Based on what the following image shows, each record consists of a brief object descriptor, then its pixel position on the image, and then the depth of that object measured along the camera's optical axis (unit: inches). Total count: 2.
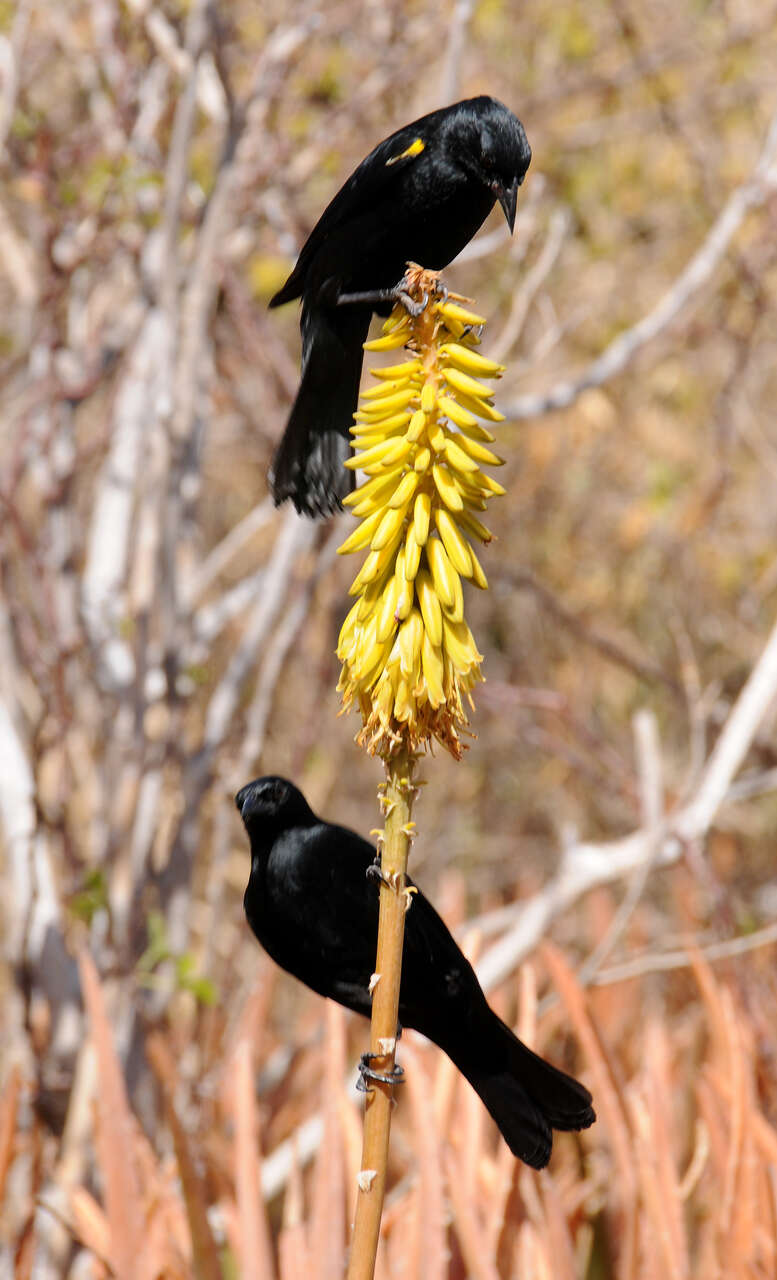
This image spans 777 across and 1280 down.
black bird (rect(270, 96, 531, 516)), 205.9
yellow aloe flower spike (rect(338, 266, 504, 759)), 201.9
